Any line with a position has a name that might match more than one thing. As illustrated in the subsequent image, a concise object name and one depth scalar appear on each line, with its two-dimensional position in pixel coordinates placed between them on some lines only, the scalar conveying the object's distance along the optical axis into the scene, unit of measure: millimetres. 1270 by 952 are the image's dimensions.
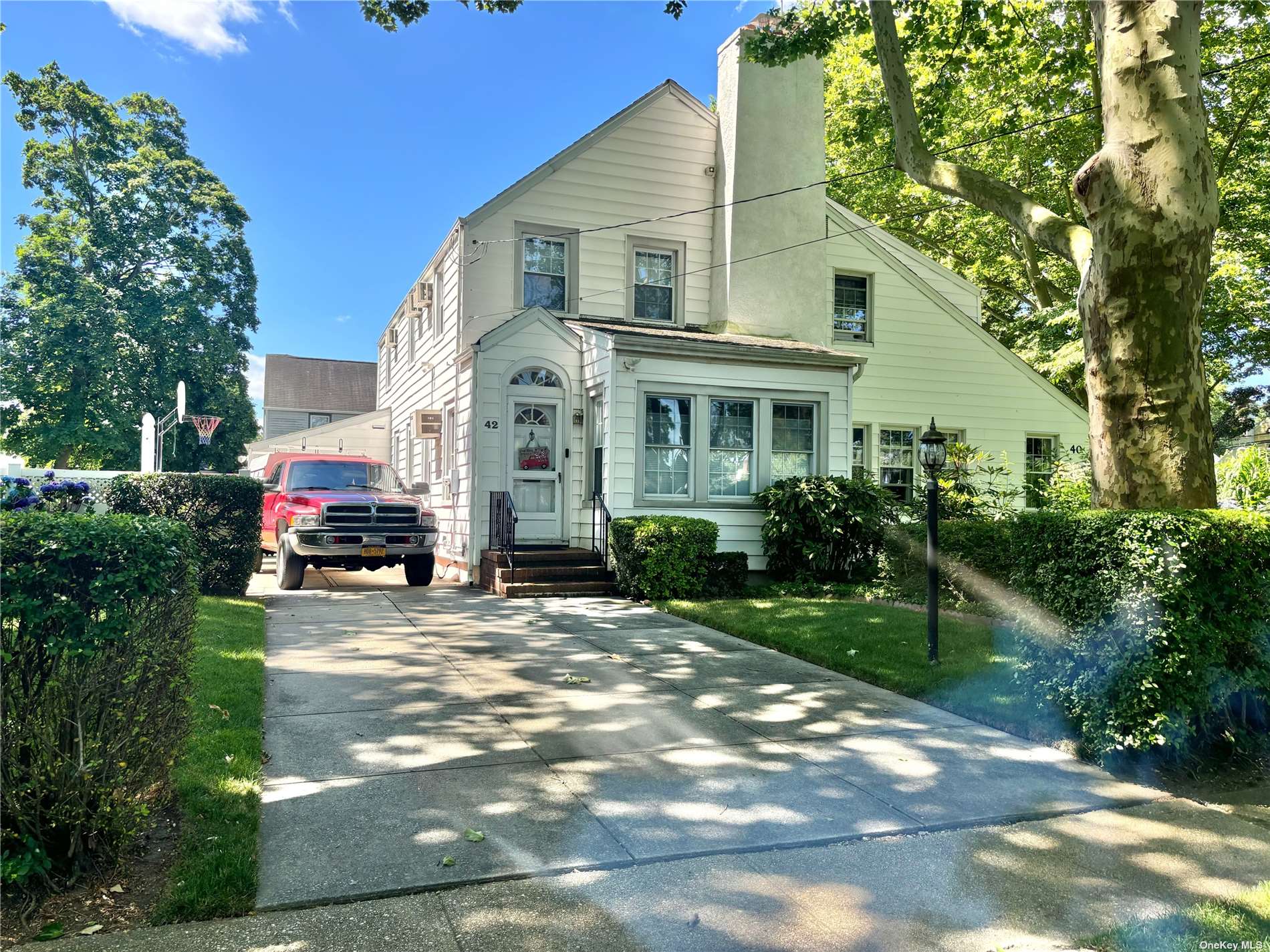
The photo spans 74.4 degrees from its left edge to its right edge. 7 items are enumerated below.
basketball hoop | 24969
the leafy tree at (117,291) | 29234
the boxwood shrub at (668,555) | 11359
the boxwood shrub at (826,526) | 12367
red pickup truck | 11750
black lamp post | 7270
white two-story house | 12969
